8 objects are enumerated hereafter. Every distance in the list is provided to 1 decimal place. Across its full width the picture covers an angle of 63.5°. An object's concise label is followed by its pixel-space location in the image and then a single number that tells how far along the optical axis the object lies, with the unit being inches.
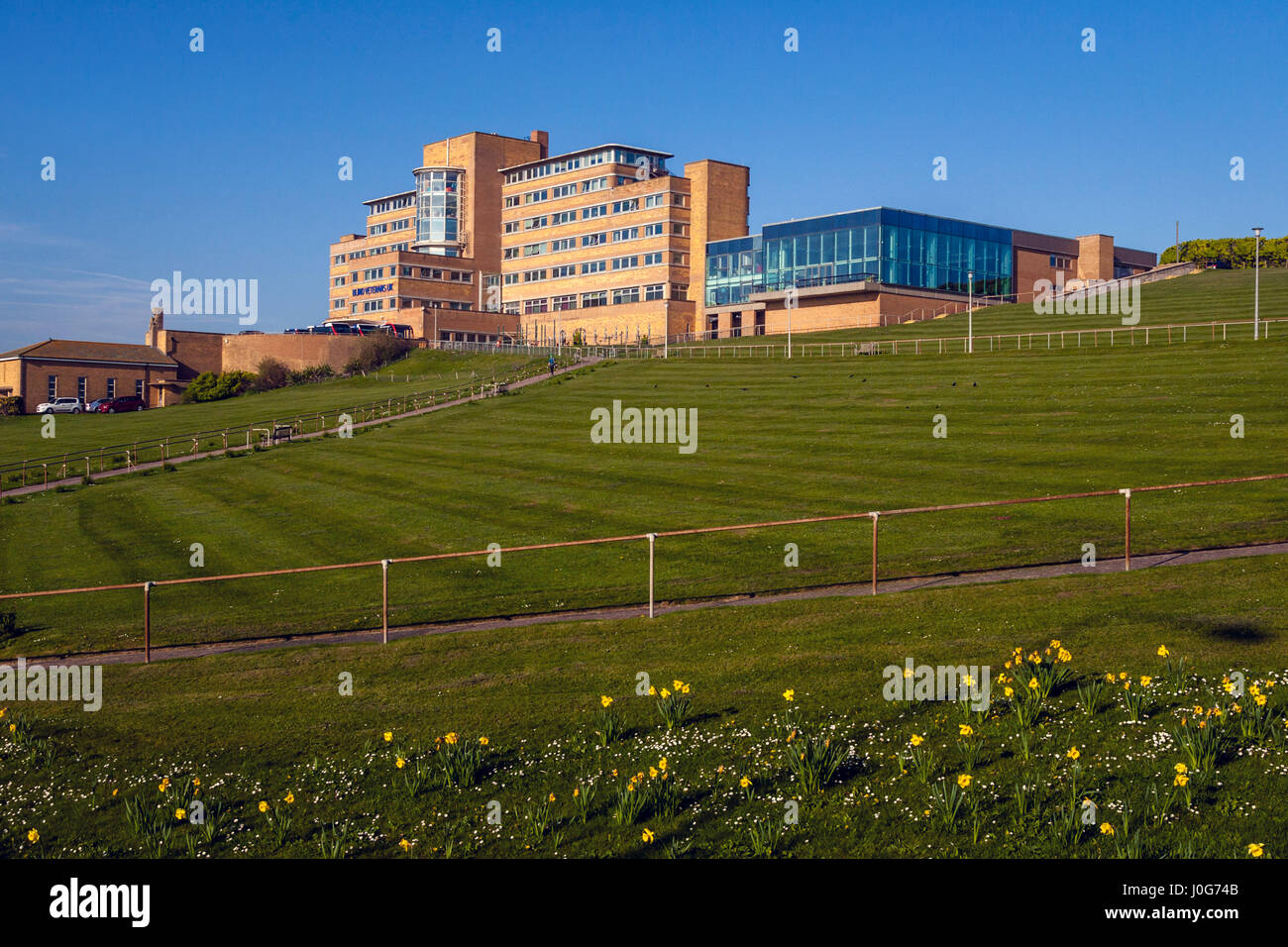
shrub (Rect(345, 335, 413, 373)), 4025.6
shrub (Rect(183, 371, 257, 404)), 3693.4
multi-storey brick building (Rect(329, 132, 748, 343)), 4581.7
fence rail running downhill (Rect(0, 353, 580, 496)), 1931.6
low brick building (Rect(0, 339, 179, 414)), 3805.6
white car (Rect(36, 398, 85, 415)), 3609.7
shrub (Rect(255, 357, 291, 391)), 3909.9
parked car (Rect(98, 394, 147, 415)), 3538.4
